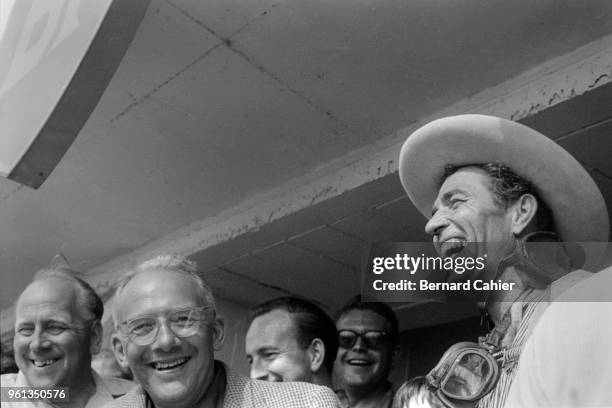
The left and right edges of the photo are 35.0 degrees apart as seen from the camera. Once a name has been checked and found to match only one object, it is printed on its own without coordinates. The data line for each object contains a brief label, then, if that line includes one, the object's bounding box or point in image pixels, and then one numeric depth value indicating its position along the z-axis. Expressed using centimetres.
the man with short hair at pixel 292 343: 247
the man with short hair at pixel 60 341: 214
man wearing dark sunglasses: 254
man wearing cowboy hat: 180
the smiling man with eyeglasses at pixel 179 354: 169
